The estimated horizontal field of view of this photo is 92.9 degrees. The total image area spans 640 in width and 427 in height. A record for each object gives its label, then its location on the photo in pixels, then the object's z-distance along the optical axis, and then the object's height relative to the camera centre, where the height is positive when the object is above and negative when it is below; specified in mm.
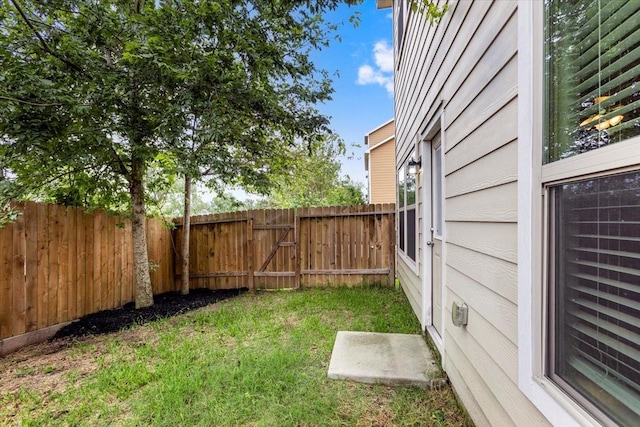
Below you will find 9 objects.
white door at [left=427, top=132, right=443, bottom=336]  2715 -213
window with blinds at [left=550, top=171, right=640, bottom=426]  772 -230
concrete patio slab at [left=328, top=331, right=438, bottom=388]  2275 -1230
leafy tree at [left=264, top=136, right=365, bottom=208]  6301 +918
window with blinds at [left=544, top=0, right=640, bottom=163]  760 +398
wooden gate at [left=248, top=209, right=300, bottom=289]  5871 -728
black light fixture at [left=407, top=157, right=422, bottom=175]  3209 +524
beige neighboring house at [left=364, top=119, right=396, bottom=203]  12961 +1797
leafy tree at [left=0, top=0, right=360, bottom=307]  3076 +1481
